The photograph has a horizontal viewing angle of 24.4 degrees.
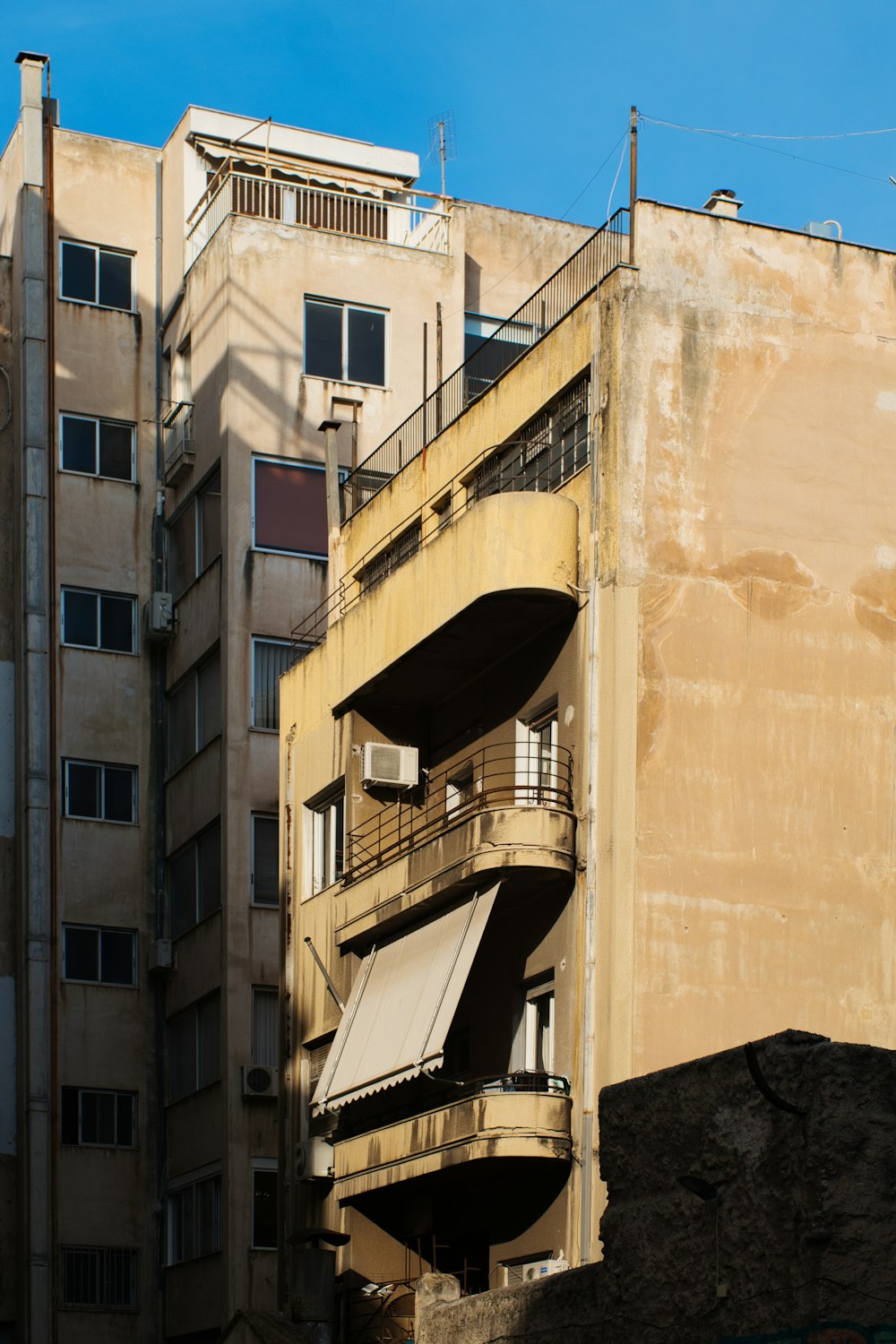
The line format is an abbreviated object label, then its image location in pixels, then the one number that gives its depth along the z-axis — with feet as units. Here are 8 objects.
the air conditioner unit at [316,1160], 83.92
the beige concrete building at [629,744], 68.33
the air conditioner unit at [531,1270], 66.90
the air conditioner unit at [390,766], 83.05
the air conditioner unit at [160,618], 124.88
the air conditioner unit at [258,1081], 109.40
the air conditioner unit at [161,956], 120.37
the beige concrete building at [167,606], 114.52
